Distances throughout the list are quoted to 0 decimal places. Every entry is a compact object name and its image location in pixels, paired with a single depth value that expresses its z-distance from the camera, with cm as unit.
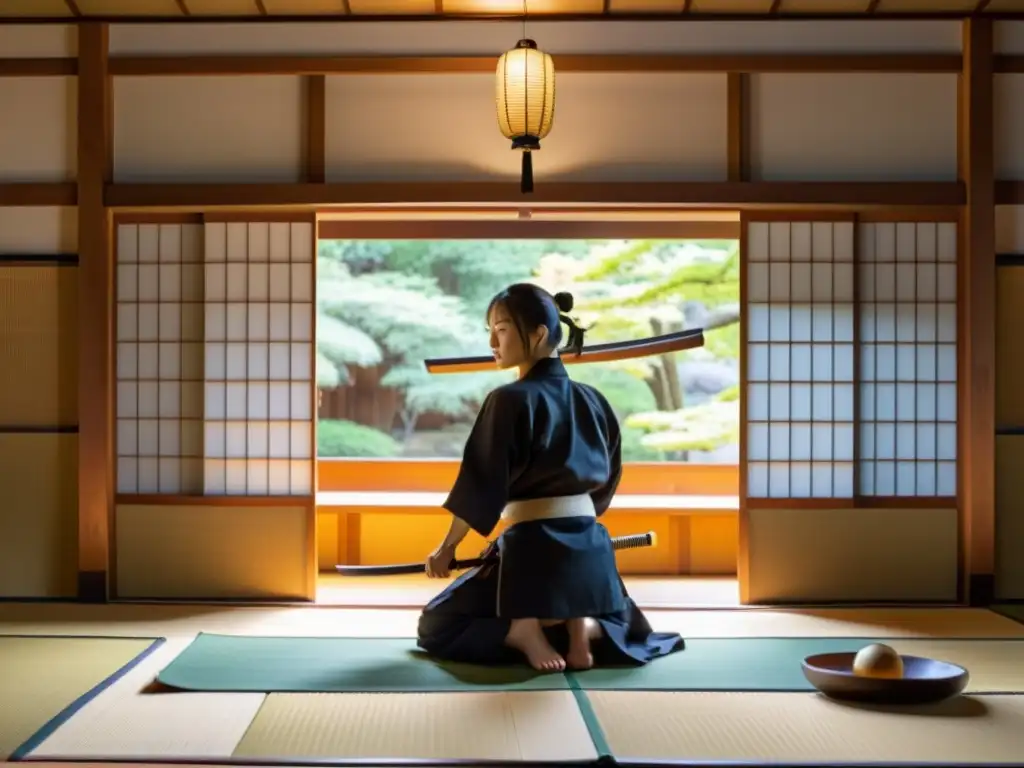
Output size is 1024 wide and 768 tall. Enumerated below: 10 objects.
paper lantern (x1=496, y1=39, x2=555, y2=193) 489
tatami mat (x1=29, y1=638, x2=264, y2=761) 311
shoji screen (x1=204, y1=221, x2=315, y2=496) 568
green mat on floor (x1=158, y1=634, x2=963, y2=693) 380
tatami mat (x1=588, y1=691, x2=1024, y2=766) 306
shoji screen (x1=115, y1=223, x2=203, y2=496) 570
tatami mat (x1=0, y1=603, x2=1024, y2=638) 485
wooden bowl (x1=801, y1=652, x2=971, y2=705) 347
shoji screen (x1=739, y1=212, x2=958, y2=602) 564
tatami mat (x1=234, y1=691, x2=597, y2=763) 310
